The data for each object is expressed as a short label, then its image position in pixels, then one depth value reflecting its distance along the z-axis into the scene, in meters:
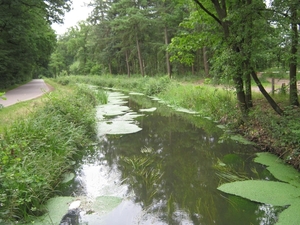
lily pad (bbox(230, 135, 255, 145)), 6.32
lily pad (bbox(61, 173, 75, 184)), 4.57
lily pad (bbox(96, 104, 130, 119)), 10.63
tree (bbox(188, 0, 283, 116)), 5.54
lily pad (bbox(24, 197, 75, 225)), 3.22
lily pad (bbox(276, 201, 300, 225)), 3.06
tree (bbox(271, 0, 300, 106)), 4.88
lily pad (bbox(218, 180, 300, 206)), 3.57
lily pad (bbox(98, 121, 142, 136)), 7.89
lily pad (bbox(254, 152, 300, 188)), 4.18
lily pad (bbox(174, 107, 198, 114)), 10.67
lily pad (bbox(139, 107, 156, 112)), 11.96
